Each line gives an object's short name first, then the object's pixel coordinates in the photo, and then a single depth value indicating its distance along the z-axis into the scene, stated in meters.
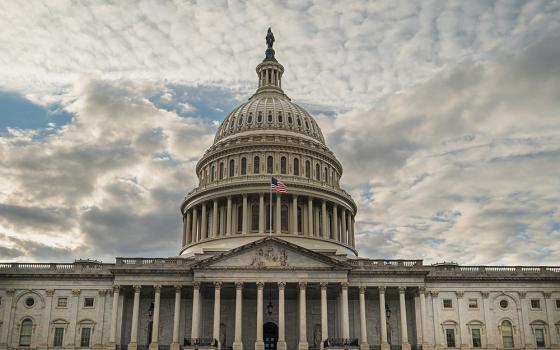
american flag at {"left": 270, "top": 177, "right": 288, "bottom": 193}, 70.25
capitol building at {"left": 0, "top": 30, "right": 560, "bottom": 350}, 61.84
